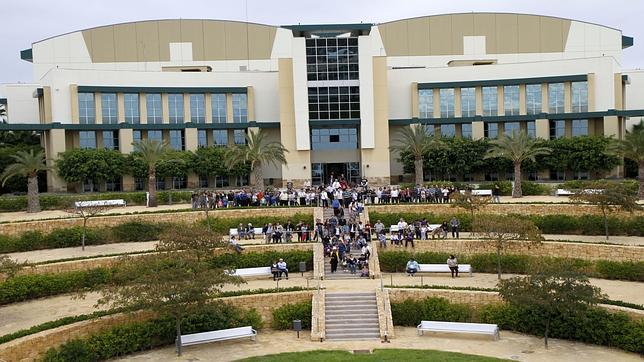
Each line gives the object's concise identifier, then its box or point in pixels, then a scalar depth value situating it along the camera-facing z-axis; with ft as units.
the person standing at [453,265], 114.11
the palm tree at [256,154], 172.24
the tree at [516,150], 163.12
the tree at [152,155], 160.86
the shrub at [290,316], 99.40
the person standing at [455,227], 128.77
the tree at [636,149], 152.26
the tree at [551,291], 84.38
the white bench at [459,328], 90.74
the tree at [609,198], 120.16
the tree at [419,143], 181.88
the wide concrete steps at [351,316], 94.27
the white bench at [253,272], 113.39
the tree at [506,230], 110.52
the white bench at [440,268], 115.14
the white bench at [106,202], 154.53
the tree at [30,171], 155.22
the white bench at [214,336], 90.74
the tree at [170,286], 85.46
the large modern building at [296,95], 209.77
